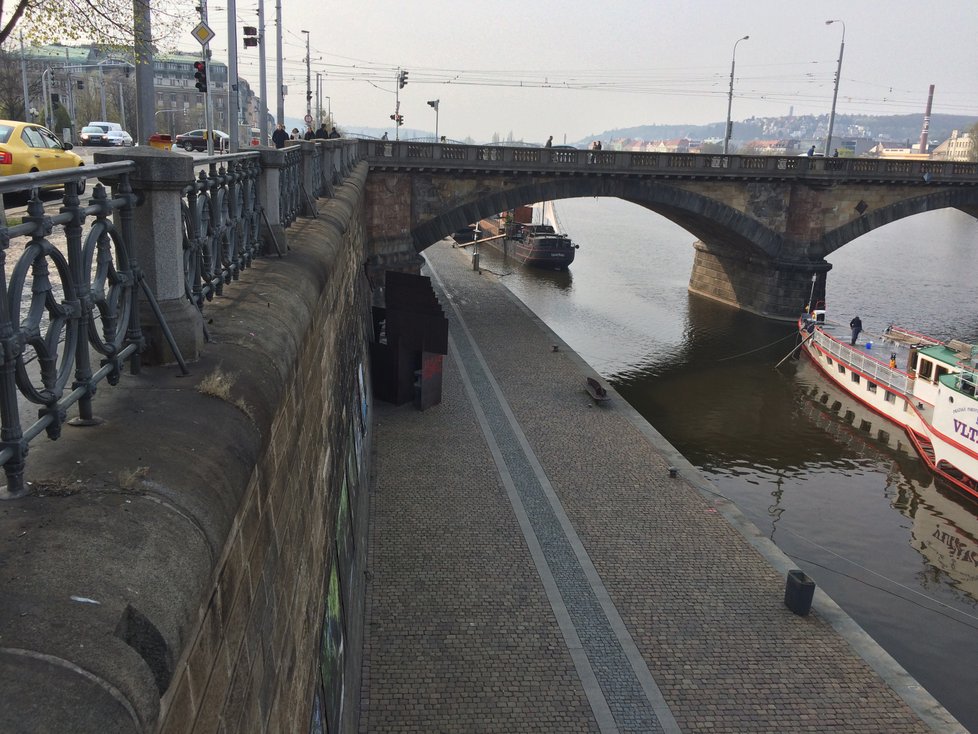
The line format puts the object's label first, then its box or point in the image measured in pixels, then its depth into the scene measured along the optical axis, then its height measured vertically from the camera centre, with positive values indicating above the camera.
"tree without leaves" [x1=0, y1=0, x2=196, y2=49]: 11.61 +2.16
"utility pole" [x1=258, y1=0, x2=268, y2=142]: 26.25 +3.21
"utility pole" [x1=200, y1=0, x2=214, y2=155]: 17.05 +1.91
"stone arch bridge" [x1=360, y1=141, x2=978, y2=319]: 32.59 -0.08
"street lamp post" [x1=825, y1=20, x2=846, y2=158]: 46.21 +7.10
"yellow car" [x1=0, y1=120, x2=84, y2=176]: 11.33 +0.26
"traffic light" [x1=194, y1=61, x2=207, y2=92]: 17.50 +2.15
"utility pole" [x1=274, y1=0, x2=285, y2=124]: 32.06 +4.02
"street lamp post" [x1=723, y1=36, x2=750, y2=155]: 45.32 +4.21
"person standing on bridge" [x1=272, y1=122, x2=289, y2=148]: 20.86 +1.09
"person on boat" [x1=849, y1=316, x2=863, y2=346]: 29.55 -4.56
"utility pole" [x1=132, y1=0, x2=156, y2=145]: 8.32 +0.92
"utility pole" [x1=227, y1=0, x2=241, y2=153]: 20.01 +2.73
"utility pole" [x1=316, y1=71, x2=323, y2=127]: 65.72 +6.76
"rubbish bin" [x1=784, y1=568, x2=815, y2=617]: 12.02 -5.82
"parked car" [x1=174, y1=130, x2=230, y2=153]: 32.69 +1.40
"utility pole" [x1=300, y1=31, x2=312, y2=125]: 51.78 +6.42
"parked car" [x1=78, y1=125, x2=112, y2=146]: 30.94 +1.36
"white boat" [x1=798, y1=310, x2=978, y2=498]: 20.78 -5.48
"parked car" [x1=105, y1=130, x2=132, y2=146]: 29.50 +1.23
